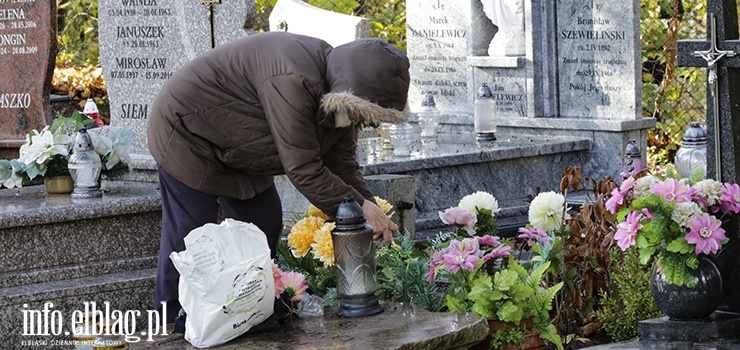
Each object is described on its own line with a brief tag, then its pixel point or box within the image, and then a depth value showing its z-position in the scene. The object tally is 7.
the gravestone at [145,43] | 6.87
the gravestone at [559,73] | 9.38
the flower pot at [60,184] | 6.39
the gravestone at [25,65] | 9.22
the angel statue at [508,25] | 9.98
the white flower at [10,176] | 6.39
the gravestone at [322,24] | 9.31
